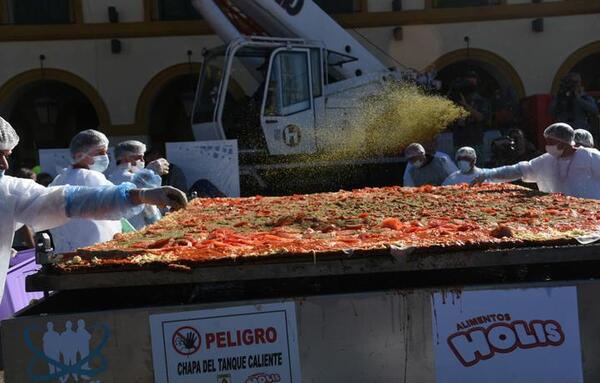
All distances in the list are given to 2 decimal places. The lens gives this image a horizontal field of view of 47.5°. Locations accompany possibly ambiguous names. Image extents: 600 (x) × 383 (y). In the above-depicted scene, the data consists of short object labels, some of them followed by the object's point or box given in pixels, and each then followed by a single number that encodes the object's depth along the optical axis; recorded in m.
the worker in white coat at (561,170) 6.29
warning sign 2.58
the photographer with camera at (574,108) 12.62
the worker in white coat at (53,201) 3.22
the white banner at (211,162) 9.41
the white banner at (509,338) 2.64
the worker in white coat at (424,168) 8.89
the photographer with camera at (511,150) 11.88
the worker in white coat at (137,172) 5.56
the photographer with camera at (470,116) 13.39
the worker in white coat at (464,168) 7.98
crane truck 11.41
